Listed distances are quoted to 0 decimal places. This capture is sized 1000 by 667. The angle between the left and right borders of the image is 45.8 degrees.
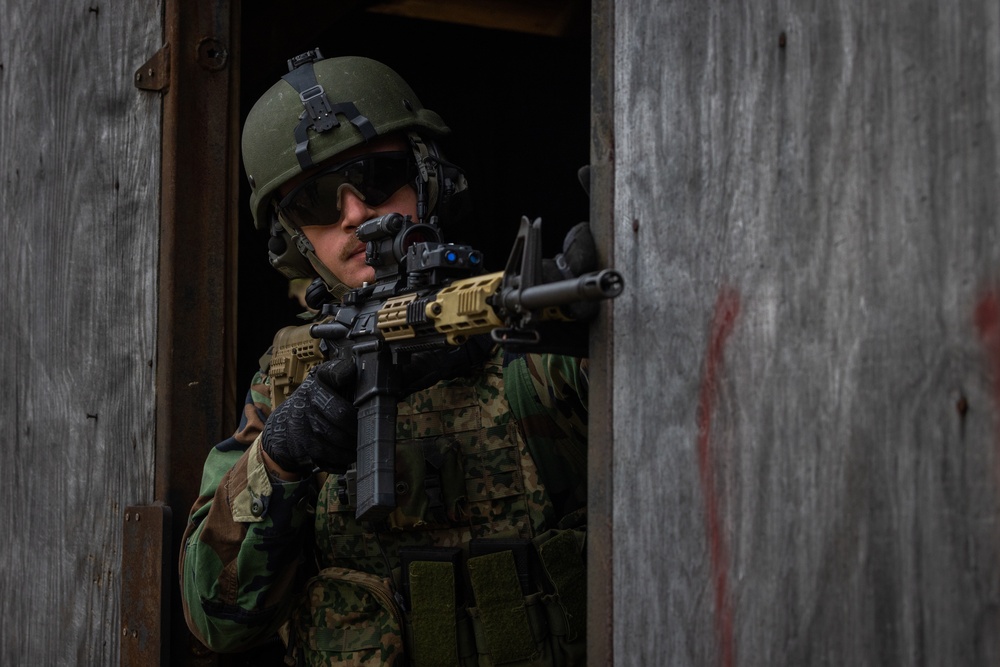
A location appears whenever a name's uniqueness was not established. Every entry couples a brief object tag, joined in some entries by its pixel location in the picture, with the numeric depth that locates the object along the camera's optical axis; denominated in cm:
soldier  250
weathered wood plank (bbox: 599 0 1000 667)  132
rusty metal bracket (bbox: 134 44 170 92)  321
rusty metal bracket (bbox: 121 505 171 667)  304
